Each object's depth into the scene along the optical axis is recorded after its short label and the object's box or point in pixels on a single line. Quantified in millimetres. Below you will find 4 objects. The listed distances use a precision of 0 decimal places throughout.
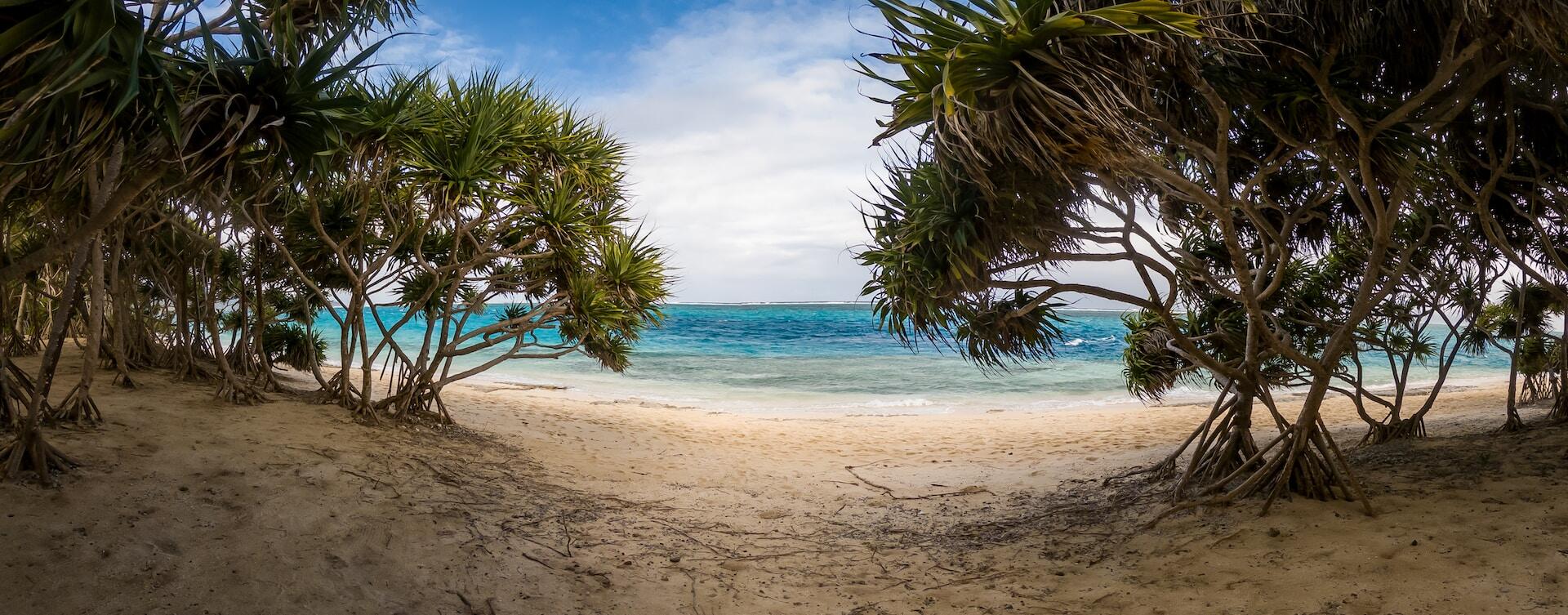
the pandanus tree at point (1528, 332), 8797
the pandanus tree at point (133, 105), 2291
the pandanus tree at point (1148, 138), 3107
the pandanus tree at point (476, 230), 6324
